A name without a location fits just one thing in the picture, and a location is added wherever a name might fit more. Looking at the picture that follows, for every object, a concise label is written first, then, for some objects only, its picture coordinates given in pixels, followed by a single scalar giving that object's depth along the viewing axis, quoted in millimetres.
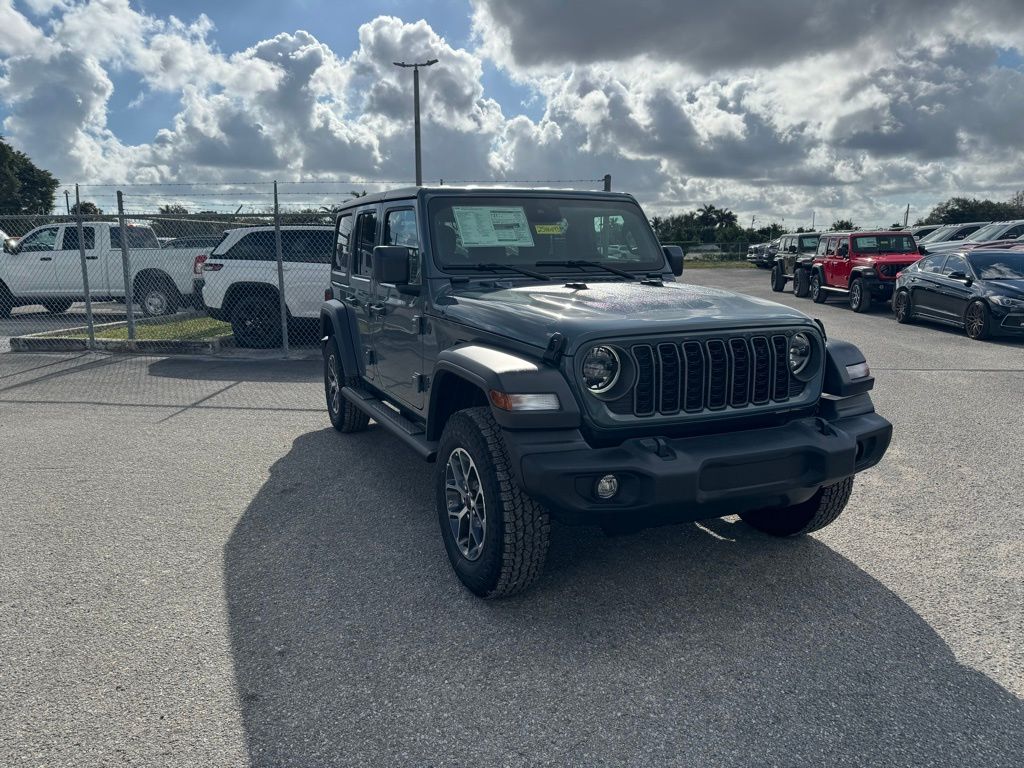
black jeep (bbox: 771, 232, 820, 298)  21123
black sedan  11898
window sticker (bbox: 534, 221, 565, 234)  4668
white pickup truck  14445
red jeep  16750
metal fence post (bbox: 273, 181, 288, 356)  10414
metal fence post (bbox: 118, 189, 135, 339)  10758
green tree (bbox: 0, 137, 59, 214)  56906
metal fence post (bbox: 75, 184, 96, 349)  10995
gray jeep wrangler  3100
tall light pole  24508
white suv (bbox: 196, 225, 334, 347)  11266
